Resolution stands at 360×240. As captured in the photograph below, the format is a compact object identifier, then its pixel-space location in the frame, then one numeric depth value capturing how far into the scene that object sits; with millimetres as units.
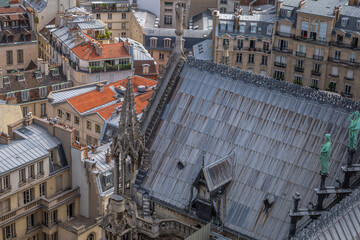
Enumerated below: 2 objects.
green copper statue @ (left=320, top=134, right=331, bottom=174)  42969
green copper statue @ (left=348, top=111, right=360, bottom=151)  44188
